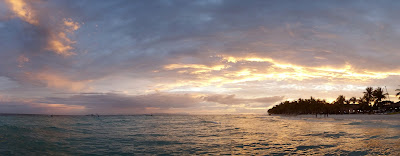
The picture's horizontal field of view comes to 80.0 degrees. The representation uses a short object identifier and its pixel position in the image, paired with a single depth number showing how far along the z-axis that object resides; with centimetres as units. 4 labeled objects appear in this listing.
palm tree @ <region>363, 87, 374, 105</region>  12038
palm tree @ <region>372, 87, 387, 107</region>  11591
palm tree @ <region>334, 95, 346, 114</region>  14475
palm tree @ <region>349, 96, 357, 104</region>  14550
